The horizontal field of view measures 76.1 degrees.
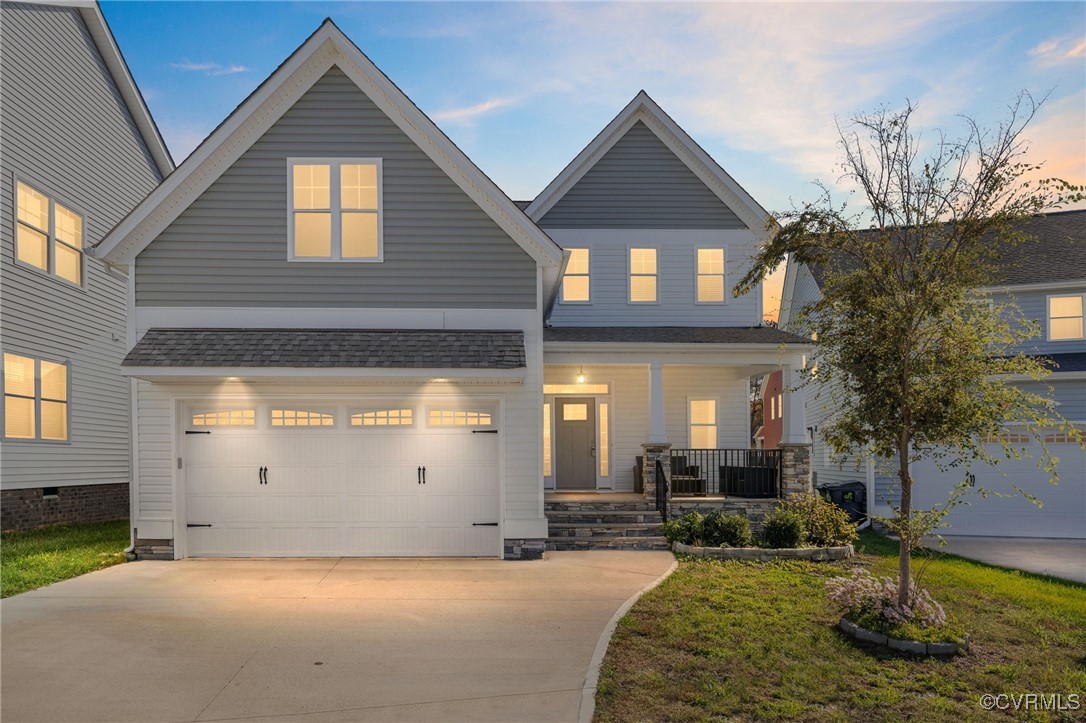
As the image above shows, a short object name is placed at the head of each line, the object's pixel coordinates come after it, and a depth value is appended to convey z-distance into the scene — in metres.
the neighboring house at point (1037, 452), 14.75
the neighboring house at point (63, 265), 14.11
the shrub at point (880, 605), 6.96
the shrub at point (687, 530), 11.68
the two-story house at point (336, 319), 11.01
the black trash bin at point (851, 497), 15.38
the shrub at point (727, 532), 11.38
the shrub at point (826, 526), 11.59
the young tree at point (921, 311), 7.04
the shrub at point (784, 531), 11.29
